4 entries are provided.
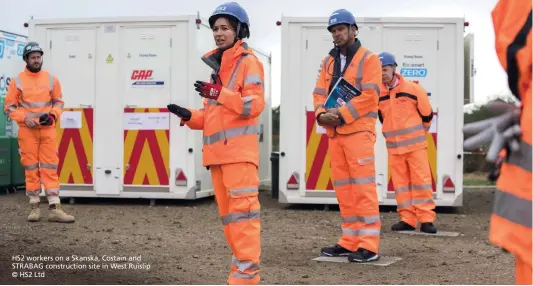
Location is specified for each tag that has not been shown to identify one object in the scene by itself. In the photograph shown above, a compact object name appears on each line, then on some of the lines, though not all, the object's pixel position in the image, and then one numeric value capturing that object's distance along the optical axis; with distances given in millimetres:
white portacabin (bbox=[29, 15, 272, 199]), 11164
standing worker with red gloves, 4820
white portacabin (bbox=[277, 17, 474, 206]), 10820
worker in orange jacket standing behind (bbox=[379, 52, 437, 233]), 8781
